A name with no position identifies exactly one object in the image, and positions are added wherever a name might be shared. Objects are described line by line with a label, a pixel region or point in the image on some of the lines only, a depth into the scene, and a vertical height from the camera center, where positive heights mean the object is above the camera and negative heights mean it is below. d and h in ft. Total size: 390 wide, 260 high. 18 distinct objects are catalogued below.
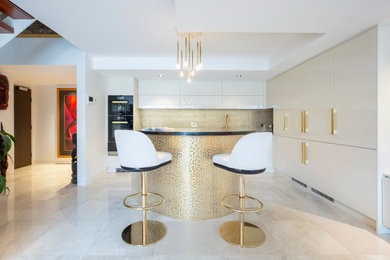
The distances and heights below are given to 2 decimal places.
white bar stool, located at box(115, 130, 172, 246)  6.18 -1.16
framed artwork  18.99 +0.56
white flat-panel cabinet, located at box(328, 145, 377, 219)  7.34 -2.11
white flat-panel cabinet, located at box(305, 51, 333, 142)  9.34 +1.34
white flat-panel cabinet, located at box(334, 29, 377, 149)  7.30 +1.29
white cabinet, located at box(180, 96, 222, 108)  16.16 +1.85
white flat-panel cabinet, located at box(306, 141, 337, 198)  9.30 -2.06
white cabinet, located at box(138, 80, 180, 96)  16.07 +2.95
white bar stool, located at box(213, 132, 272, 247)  6.07 -1.24
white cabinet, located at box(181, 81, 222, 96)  16.20 +2.88
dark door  16.92 -0.06
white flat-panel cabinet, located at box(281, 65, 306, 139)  11.55 +1.51
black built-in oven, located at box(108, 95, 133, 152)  15.16 +0.80
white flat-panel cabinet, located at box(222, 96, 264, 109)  16.33 +1.79
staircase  8.13 +4.27
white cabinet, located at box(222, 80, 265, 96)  16.30 +2.90
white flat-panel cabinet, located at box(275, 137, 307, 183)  11.64 -2.10
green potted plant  7.34 -1.98
